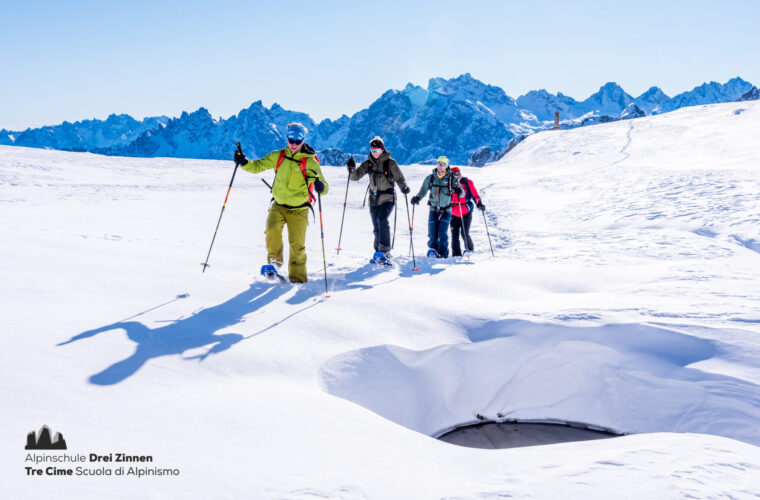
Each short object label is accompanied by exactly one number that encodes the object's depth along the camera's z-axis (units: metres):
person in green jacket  6.46
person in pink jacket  9.87
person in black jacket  8.37
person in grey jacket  9.45
